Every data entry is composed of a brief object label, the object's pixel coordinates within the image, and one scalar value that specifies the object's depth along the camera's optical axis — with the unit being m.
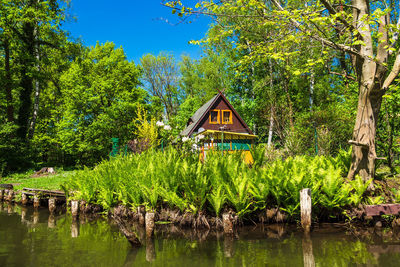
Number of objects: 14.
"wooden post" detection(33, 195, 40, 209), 8.88
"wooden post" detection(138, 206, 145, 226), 6.51
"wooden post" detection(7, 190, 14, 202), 9.92
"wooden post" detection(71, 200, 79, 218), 7.31
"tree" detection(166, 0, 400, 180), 5.84
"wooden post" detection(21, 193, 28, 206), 9.36
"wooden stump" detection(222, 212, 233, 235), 5.43
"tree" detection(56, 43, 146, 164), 21.02
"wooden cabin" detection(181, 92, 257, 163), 25.42
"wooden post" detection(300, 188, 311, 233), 5.29
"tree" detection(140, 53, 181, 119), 38.56
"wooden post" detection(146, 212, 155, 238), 5.46
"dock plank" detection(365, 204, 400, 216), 5.35
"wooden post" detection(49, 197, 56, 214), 8.16
